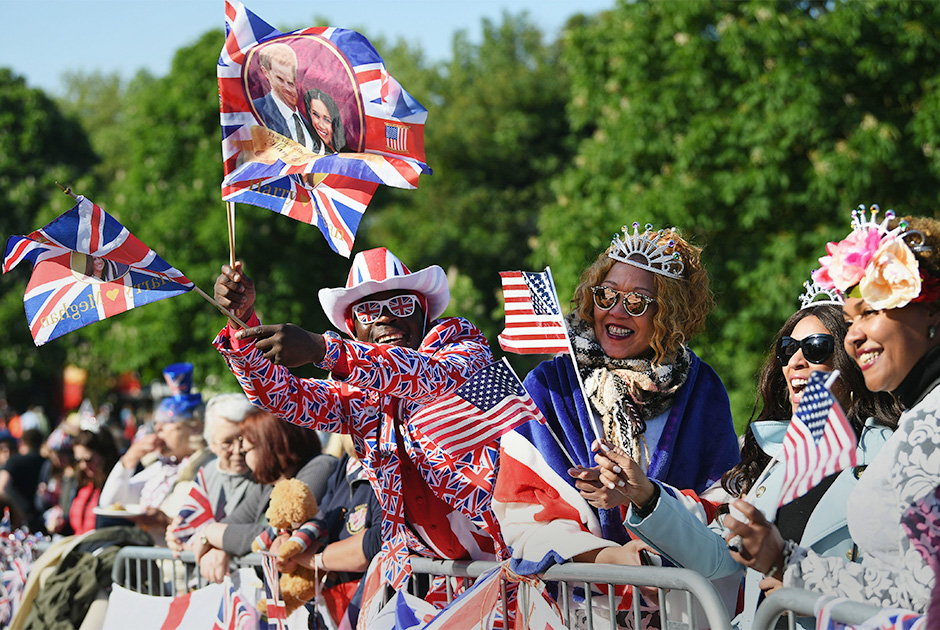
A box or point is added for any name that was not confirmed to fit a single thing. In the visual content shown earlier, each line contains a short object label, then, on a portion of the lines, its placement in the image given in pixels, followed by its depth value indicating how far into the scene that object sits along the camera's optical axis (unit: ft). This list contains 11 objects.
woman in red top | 47.24
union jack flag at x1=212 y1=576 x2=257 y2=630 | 31.35
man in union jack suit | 23.54
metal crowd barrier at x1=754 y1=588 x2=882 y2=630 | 15.29
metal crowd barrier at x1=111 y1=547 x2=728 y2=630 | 18.80
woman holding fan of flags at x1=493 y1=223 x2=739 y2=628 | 23.20
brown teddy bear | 30.19
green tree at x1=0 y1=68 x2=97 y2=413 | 176.45
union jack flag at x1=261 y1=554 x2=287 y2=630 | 30.58
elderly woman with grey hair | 35.32
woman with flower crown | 15.02
